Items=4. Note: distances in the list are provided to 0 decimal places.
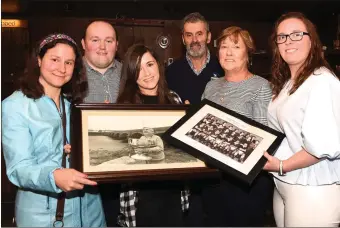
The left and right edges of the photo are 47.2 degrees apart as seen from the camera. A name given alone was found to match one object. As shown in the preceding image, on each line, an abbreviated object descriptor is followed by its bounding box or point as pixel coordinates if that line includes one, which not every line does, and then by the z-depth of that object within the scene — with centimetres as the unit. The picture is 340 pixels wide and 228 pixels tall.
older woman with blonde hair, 205
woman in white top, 166
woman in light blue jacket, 154
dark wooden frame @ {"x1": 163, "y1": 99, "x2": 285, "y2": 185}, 168
